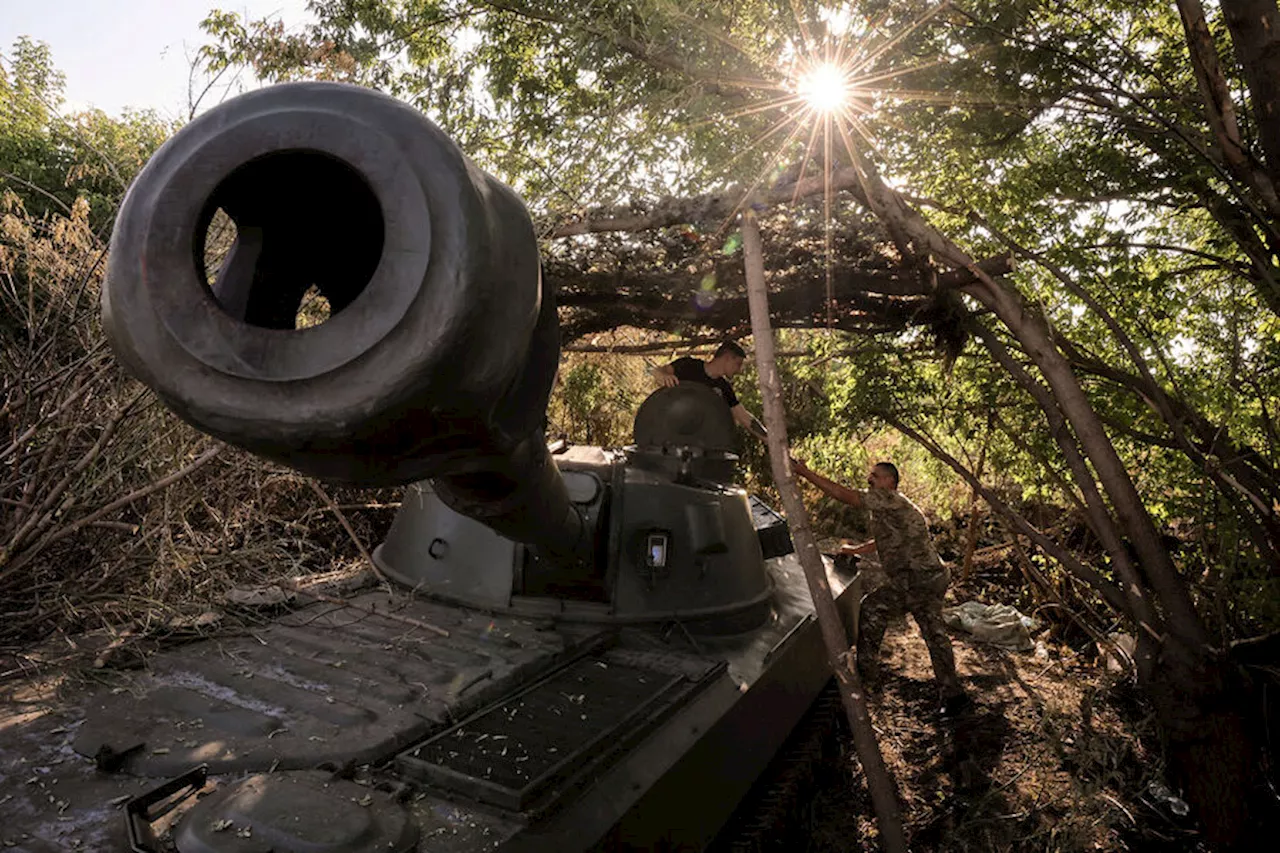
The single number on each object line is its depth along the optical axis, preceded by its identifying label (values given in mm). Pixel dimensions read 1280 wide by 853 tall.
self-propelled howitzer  1430
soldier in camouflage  7059
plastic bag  8797
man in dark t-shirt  6613
